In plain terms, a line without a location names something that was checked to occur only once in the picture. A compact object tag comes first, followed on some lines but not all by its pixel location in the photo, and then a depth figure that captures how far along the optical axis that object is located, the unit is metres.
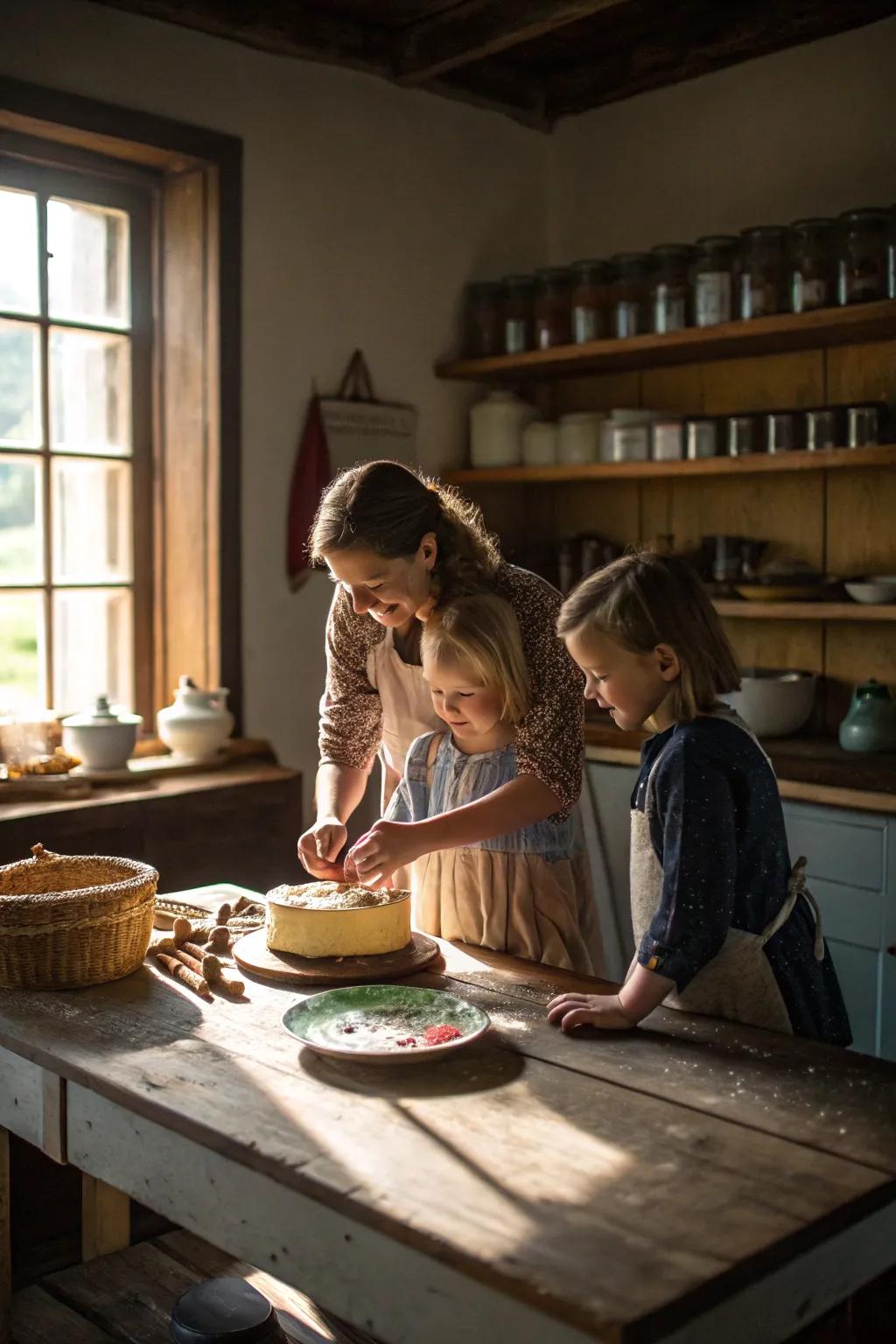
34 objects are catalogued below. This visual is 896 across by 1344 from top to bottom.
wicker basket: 1.80
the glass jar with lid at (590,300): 3.91
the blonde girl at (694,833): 1.67
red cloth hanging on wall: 3.74
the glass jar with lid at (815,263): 3.37
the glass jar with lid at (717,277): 3.57
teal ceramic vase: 3.36
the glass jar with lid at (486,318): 4.14
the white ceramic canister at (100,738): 3.20
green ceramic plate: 1.55
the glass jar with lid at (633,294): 3.81
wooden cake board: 1.85
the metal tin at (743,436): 3.65
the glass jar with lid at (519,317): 4.10
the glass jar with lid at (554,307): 4.03
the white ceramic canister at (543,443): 4.14
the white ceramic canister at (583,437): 4.06
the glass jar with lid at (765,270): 3.45
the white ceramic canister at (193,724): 3.43
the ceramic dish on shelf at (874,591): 3.41
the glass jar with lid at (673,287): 3.69
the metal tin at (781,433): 3.55
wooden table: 1.13
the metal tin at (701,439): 3.73
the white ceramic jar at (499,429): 4.19
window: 3.36
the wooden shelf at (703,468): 3.34
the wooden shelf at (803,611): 3.39
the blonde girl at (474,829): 2.10
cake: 1.89
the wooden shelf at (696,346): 3.31
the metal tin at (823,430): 3.46
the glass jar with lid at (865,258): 3.27
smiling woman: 2.11
